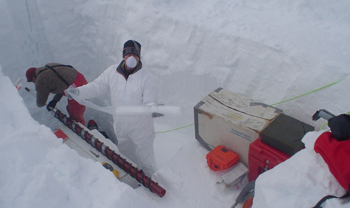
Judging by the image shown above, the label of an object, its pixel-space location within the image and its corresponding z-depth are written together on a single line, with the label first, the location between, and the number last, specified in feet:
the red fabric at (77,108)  9.04
